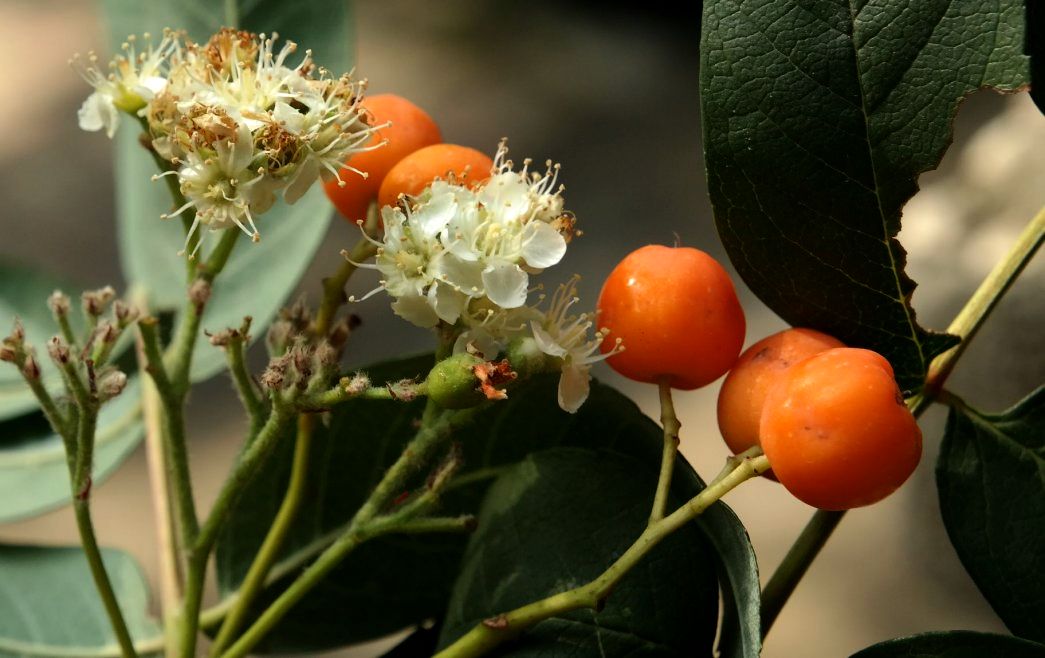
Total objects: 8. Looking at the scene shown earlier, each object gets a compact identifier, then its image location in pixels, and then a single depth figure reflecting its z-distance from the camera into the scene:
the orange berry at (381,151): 0.34
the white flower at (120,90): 0.33
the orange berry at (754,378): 0.33
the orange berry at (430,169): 0.33
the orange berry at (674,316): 0.33
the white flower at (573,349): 0.33
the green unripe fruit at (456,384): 0.32
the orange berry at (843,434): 0.31
